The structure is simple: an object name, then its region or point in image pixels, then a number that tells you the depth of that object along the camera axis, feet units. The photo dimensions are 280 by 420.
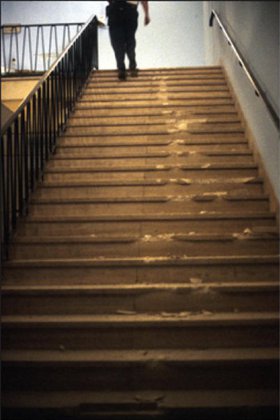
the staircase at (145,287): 7.62
